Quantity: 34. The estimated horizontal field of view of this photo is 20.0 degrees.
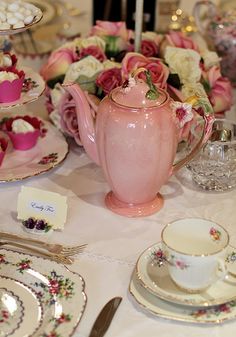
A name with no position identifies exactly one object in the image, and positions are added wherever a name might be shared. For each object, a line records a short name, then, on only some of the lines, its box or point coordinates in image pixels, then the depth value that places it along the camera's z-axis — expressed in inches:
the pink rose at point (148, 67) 49.4
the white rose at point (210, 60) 54.9
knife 34.8
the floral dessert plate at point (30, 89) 47.1
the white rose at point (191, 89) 50.8
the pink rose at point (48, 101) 54.4
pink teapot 41.7
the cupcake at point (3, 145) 49.4
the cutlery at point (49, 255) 40.2
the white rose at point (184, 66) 52.0
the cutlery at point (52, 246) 40.9
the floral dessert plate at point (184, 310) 34.9
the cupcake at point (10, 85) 46.4
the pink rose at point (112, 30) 56.6
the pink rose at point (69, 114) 51.1
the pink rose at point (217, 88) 54.3
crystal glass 48.3
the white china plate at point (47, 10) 75.7
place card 42.9
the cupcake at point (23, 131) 51.3
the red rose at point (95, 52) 52.8
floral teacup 34.6
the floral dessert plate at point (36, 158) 48.9
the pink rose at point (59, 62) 53.5
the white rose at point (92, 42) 53.7
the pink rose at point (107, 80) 49.8
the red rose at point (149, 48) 54.7
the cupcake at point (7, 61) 48.6
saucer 35.5
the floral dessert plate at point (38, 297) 34.7
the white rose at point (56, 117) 53.0
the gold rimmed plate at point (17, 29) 44.5
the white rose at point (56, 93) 52.3
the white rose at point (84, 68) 50.9
